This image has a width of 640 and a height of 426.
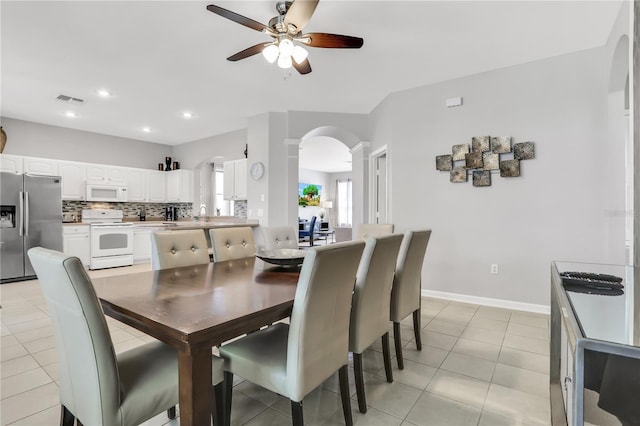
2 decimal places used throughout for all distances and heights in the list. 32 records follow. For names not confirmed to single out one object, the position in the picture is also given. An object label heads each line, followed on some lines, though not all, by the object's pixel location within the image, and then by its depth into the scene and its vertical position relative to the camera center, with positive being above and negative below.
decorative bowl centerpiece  2.05 -0.31
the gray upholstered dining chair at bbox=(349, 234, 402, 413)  1.72 -0.50
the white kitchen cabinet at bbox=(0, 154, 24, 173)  4.89 +0.81
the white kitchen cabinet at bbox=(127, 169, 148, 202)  6.36 +0.59
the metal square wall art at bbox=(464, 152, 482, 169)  3.58 +0.58
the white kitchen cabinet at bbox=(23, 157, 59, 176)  5.15 +0.81
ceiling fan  1.99 +1.24
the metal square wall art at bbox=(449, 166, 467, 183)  3.68 +0.43
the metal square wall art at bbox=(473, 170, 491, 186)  3.55 +0.38
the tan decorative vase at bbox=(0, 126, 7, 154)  4.84 +1.17
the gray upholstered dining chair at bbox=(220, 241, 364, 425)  1.29 -0.61
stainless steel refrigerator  4.54 -0.07
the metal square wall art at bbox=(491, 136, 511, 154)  3.42 +0.73
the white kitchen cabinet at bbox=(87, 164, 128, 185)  5.86 +0.77
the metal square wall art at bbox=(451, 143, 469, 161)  3.67 +0.71
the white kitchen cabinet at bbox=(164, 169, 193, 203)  6.72 +0.59
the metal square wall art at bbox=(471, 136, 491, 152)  3.54 +0.76
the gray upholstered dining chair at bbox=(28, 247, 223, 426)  1.05 -0.55
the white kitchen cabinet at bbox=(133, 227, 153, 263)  6.05 -0.60
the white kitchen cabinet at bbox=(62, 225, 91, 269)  5.23 -0.47
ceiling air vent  4.27 +1.59
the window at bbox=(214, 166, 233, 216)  7.11 +0.29
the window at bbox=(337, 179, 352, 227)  12.82 +0.39
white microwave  5.81 +0.41
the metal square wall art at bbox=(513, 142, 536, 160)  3.30 +0.63
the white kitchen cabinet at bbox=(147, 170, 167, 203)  6.68 +0.58
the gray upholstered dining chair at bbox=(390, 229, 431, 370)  2.21 -0.51
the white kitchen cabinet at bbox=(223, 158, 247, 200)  5.64 +0.60
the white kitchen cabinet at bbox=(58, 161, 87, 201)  5.54 +0.62
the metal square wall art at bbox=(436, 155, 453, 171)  3.77 +0.59
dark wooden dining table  1.07 -0.39
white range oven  5.47 -0.45
